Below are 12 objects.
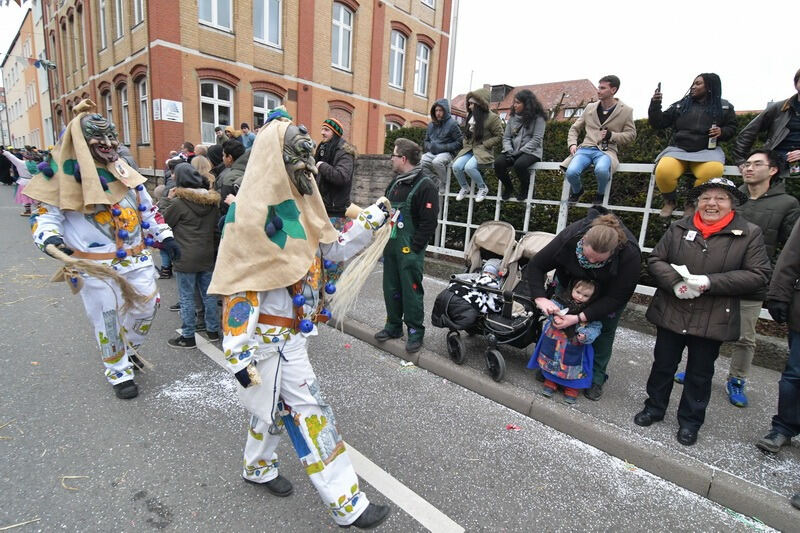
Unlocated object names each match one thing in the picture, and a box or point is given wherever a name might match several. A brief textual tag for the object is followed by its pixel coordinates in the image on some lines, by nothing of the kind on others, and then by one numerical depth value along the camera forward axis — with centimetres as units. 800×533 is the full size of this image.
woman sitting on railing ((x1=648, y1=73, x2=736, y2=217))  432
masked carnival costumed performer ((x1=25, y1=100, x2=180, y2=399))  316
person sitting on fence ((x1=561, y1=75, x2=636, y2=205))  509
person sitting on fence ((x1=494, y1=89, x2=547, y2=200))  578
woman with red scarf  294
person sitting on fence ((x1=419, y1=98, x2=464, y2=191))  661
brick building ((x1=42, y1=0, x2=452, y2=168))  1394
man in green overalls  418
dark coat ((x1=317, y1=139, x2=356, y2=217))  529
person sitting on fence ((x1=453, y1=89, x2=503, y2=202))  610
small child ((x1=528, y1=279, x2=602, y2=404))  346
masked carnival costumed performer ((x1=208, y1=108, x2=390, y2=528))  200
